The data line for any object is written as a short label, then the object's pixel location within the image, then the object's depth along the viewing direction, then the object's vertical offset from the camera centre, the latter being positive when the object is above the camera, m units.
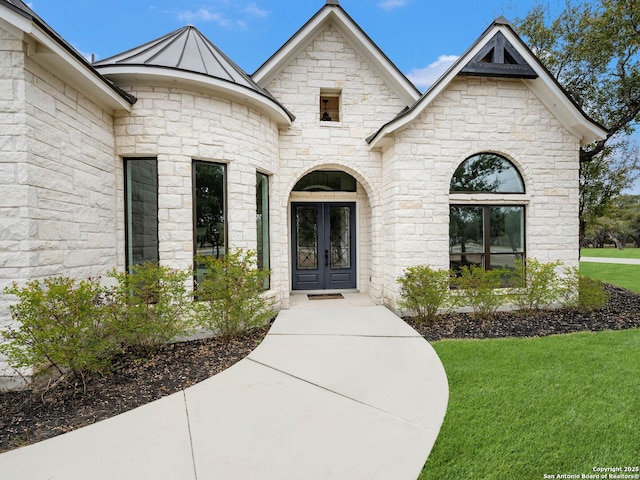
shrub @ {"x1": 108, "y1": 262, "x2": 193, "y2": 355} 4.64 -1.10
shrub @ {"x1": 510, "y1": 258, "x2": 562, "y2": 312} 7.03 -1.16
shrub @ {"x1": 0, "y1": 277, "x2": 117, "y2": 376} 3.62 -1.09
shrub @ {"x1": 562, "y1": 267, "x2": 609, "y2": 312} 7.05 -1.35
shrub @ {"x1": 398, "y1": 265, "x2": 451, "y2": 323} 6.64 -1.20
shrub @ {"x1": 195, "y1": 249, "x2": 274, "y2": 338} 5.52 -1.08
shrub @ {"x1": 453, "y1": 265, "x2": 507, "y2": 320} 6.83 -1.25
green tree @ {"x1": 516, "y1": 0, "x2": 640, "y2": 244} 9.43 +5.24
